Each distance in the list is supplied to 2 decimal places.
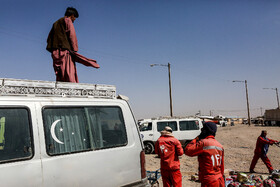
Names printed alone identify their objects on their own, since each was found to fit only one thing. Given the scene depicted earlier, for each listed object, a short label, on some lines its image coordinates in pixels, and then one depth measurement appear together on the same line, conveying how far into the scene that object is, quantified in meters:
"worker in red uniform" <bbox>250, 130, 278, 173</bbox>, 8.66
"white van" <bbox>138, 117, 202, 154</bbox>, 14.09
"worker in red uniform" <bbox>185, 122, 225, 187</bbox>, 3.86
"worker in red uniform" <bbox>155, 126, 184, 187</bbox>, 4.95
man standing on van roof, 4.47
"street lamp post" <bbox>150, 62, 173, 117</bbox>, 21.36
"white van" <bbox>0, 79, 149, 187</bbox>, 2.58
